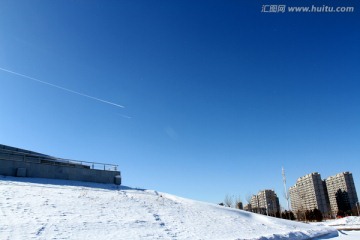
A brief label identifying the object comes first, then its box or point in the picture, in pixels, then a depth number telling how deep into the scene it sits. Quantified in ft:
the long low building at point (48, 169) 76.07
